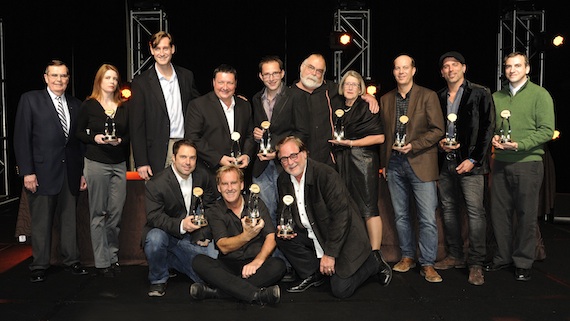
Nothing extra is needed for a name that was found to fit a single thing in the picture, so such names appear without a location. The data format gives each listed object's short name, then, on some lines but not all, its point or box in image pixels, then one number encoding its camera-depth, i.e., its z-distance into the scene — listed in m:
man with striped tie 4.13
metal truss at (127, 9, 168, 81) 7.29
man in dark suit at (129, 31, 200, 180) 4.18
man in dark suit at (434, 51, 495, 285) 4.01
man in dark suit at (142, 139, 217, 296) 3.85
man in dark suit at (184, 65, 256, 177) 4.09
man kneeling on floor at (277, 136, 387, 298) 3.70
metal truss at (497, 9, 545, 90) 6.99
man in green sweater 3.99
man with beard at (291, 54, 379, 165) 4.16
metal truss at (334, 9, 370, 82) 7.49
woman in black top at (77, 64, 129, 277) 4.13
